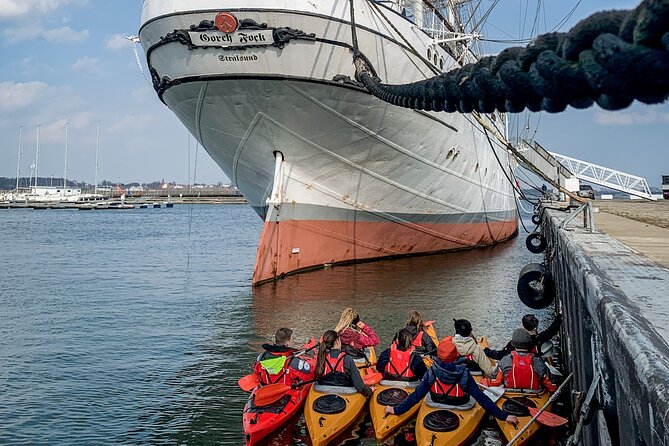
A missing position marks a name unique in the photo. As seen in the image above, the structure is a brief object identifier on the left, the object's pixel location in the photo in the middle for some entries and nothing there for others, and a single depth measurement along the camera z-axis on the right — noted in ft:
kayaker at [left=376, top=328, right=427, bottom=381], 27.75
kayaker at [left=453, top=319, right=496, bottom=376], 29.14
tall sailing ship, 51.52
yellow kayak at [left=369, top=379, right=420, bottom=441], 25.77
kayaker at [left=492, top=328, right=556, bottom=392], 26.50
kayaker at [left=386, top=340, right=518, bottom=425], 23.99
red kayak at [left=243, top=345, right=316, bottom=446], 25.41
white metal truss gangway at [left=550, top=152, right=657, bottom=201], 106.11
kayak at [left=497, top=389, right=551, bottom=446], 24.30
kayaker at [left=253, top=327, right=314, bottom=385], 27.76
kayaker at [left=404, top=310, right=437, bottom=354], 32.32
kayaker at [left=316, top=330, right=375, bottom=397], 27.43
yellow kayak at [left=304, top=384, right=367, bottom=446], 25.29
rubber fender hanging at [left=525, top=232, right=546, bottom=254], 66.92
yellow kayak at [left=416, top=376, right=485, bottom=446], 23.85
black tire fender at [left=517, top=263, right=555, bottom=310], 36.65
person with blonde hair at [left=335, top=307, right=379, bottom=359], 31.37
